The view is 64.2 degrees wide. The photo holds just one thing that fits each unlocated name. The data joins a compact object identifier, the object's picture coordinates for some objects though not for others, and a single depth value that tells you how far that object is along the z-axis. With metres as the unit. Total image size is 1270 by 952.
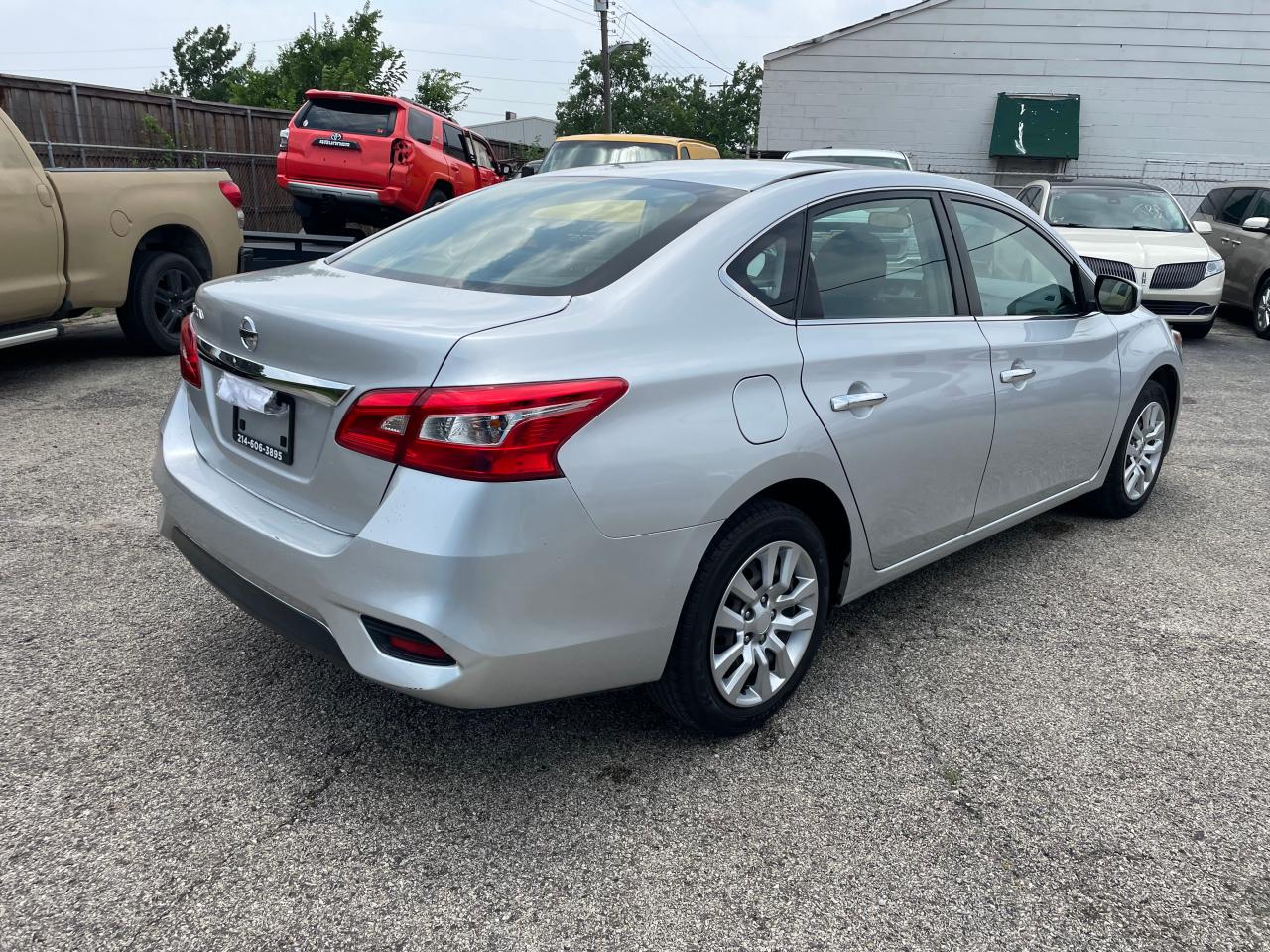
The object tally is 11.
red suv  12.48
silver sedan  2.24
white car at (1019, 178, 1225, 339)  10.01
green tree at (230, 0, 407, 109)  28.55
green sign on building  20.59
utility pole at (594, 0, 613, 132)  36.38
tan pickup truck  6.24
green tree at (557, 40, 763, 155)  78.62
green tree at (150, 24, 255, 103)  91.62
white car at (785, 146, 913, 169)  11.01
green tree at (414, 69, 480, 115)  30.28
